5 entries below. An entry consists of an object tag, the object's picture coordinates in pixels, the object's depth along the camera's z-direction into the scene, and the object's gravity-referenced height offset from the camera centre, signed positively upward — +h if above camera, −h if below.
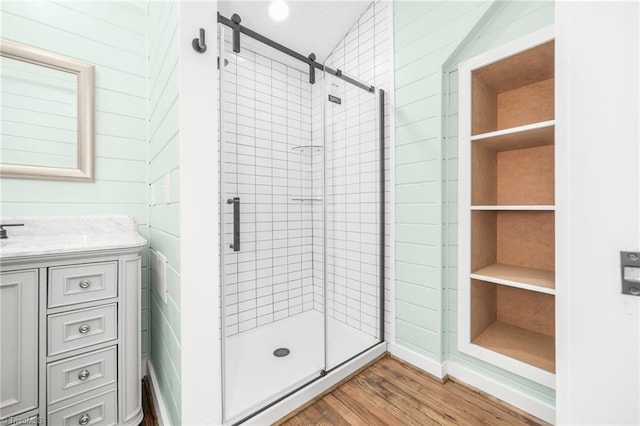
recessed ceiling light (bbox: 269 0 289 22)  2.02 +1.50
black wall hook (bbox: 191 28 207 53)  1.07 +0.66
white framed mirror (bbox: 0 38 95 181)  1.46 +0.55
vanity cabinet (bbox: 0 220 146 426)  1.07 -0.53
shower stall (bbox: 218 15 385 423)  2.01 -0.02
